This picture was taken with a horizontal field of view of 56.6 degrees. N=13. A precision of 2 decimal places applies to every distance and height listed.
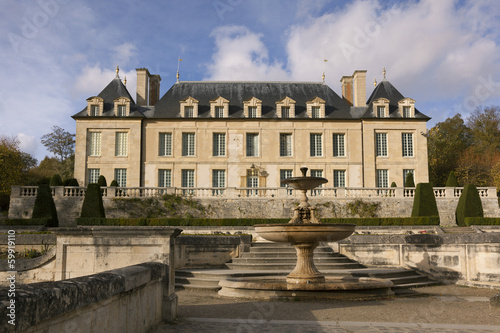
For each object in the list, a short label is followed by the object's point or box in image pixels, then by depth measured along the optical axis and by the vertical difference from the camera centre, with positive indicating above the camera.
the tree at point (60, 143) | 51.78 +6.84
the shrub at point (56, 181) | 28.33 +1.42
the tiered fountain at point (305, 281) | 9.06 -1.58
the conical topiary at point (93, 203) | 24.05 +0.06
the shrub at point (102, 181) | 29.73 +1.48
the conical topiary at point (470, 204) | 23.94 -0.05
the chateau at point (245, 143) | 33.50 +4.42
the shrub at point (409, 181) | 30.50 +1.51
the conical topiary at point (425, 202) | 24.55 +0.09
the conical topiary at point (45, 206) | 23.81 -0.09
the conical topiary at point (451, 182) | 28.71 +1.35
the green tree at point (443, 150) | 44.69 +5.19
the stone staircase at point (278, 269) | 11.16 -1.73
